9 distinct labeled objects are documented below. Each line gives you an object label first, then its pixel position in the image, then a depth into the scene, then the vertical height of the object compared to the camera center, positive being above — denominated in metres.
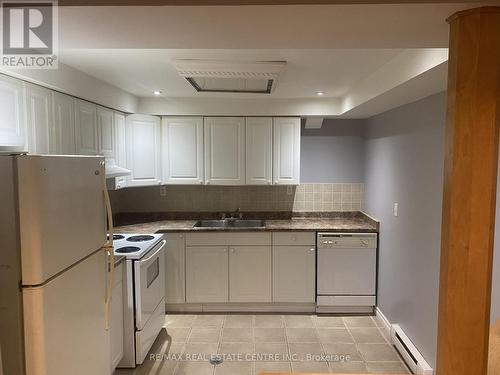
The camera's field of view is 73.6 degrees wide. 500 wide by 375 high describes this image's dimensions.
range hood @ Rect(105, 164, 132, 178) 2.65 -0.02
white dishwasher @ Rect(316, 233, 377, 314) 3.59 -1.08
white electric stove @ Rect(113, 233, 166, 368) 2.62 -1.05
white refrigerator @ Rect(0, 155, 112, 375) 1.27 -0.39
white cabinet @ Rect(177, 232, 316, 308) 3.63 -1.06
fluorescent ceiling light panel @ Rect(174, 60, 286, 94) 2.28 +0.72
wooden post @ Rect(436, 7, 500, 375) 1.22 -0.06
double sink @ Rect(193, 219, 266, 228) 4.05 -0.66
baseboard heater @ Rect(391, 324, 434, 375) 2.47 -1.46
